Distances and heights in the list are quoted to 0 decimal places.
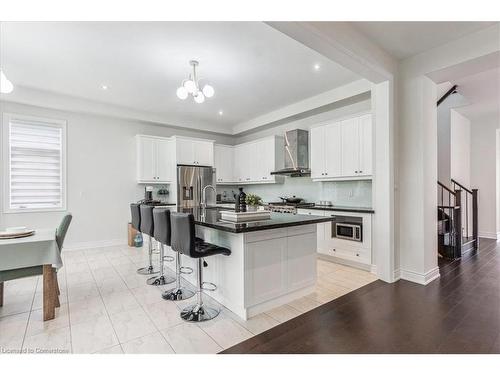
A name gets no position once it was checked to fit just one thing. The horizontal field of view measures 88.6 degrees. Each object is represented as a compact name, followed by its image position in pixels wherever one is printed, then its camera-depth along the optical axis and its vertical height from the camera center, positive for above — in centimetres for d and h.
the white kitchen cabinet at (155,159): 568 +66
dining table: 220 -61
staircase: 432 -68
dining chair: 225 -74
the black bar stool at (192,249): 219 -55
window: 461 +47
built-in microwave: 380 -62
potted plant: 276 -14
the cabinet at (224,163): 684 +69
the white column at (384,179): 326 +11
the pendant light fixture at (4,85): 226 +94
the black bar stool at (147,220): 301 -38
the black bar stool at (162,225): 261 -39
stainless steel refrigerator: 580 +12
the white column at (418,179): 319 +11
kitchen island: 231 -74
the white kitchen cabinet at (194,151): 588 +88
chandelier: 313 +126
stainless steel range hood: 519 +72
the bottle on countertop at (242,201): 269 -14
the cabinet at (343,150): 401 +65
